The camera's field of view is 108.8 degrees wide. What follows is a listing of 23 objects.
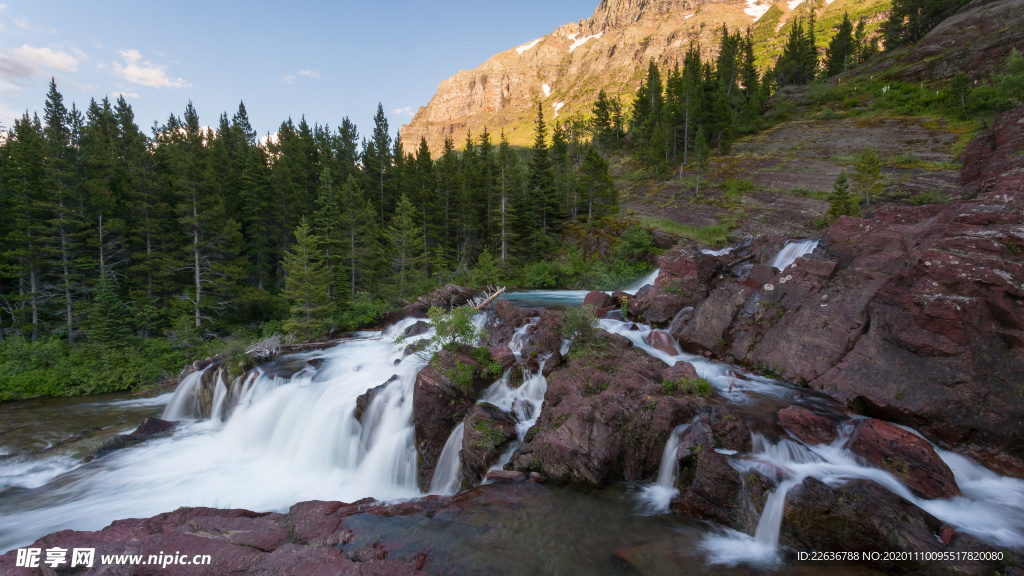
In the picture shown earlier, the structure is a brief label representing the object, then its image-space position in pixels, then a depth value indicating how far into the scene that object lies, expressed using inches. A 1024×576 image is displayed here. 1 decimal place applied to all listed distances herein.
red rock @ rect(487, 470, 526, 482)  364.5
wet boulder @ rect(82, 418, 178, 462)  491.3
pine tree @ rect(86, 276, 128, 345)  866.1
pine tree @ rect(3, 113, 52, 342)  890.7
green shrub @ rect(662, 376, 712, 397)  408.5
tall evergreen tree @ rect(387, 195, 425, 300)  1134.5
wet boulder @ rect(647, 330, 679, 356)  571.4
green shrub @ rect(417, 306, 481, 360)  503.5
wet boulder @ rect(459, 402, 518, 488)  381.9
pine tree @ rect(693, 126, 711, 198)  1705.2
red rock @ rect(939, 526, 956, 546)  233.5
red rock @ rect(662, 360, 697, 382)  430.3
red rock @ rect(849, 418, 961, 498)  277.3
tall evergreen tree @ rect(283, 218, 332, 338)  874.8
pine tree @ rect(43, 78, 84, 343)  908.6
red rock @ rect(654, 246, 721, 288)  732.0
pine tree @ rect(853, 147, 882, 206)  1079.0
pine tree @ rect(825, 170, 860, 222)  1055.0
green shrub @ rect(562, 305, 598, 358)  519.8
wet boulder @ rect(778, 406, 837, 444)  334.3
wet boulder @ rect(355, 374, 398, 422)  492.4
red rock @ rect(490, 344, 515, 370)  502.0
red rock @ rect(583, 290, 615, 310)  764.5
